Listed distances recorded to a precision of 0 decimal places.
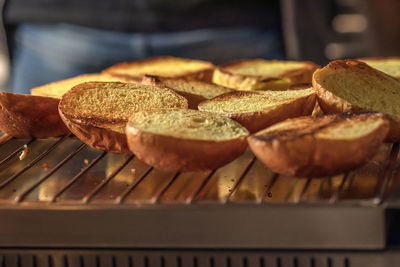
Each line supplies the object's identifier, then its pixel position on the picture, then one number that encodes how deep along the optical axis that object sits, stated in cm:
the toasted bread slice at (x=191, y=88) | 93
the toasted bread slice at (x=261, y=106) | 85
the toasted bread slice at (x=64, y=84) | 101
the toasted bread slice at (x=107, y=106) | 85
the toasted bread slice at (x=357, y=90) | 85
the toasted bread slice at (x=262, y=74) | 98
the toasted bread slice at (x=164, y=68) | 104
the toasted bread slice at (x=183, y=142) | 79
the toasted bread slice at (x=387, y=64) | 99
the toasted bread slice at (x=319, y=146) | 76
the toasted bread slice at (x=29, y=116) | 91
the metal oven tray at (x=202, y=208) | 73
